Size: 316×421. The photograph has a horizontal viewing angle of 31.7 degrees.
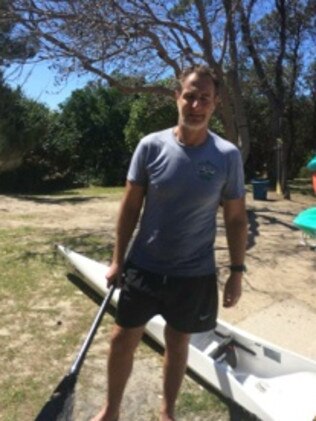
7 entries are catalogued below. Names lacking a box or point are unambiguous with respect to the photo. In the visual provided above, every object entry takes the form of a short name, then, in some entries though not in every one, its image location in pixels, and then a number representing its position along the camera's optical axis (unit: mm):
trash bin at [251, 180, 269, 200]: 14477
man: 2789
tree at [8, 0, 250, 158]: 9227
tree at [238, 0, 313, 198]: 16125
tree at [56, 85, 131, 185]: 22300
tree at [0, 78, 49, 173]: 16688
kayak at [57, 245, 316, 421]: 3611
